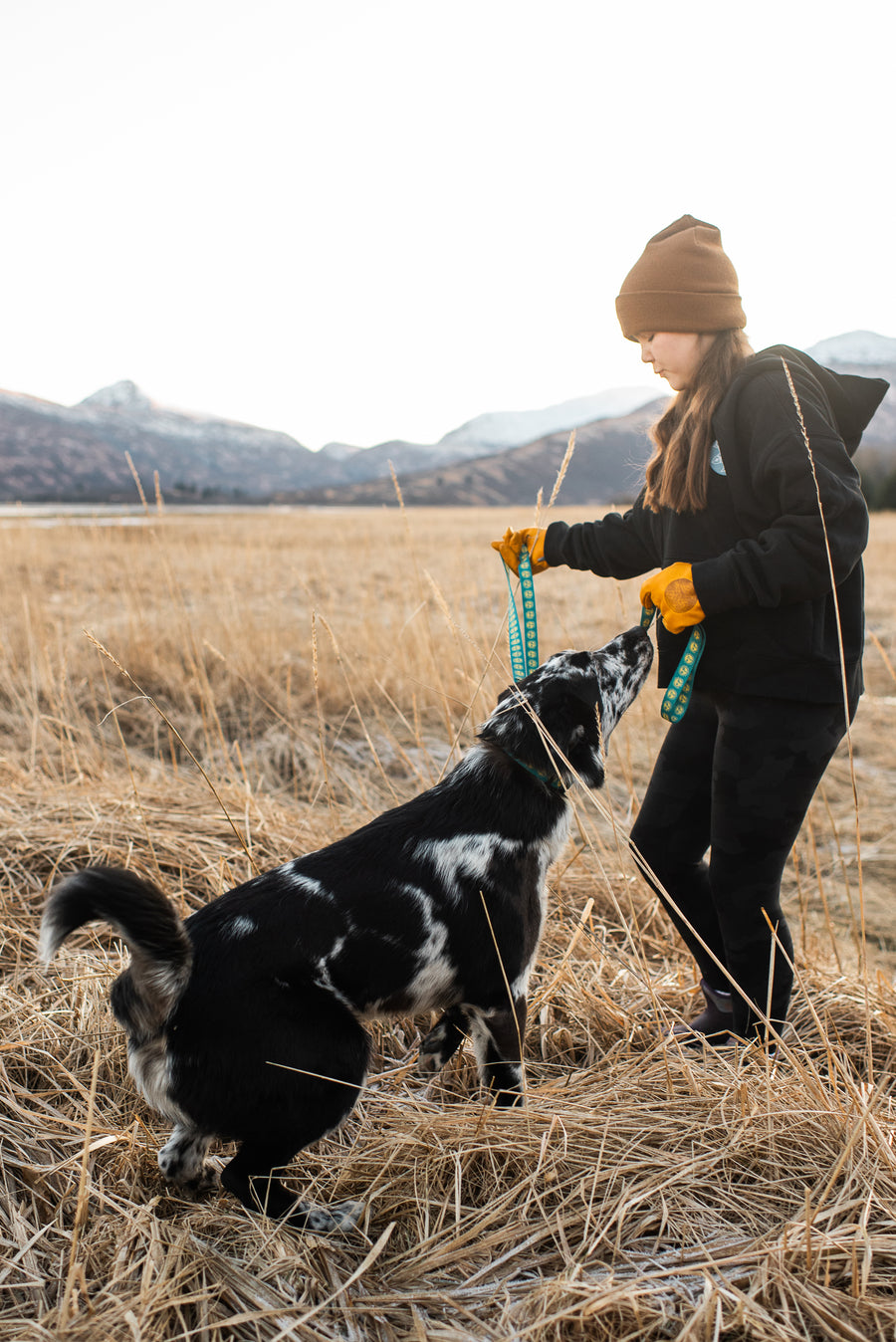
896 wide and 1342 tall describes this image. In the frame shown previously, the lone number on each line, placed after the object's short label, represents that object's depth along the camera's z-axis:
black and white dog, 1.62
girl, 1.91
